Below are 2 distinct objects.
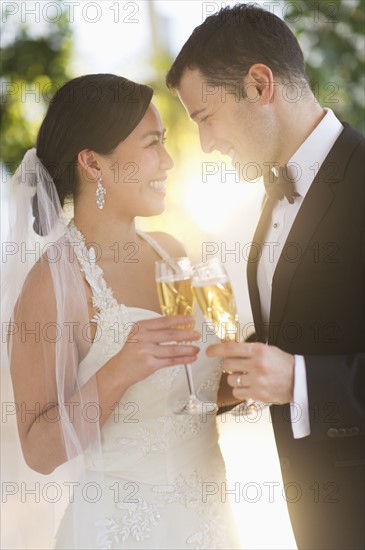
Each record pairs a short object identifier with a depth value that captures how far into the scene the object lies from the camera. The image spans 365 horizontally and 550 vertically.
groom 3.03
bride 3.20
